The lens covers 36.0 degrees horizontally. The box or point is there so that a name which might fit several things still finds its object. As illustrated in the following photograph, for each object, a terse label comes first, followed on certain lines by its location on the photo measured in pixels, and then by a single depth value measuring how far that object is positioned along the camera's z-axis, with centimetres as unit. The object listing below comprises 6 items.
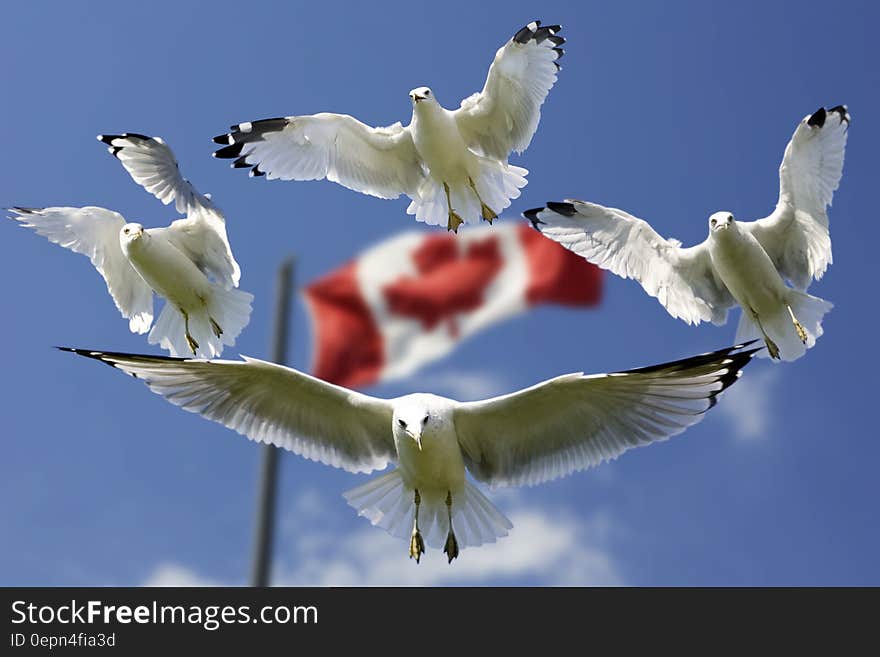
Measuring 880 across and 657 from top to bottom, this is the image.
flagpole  698
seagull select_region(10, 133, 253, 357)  713
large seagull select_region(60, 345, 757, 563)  565
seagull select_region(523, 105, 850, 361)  693
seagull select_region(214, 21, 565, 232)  750
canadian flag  1116
